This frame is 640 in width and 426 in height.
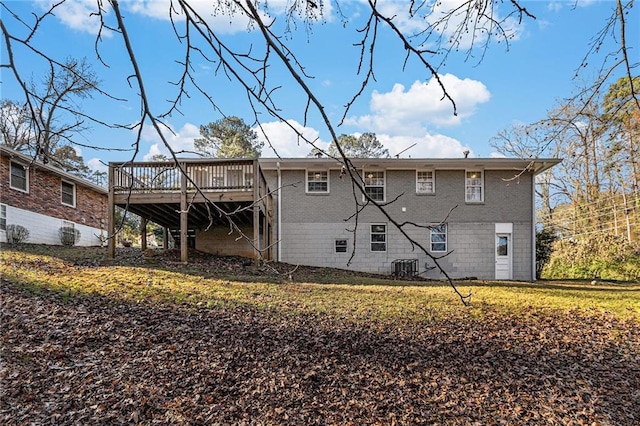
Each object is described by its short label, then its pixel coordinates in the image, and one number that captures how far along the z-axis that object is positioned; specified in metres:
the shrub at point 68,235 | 14.84
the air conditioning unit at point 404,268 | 12.99
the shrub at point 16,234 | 12.23
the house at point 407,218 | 13.45
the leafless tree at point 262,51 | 1.54
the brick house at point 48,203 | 12.54
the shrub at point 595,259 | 14.99
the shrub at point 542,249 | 14.10
